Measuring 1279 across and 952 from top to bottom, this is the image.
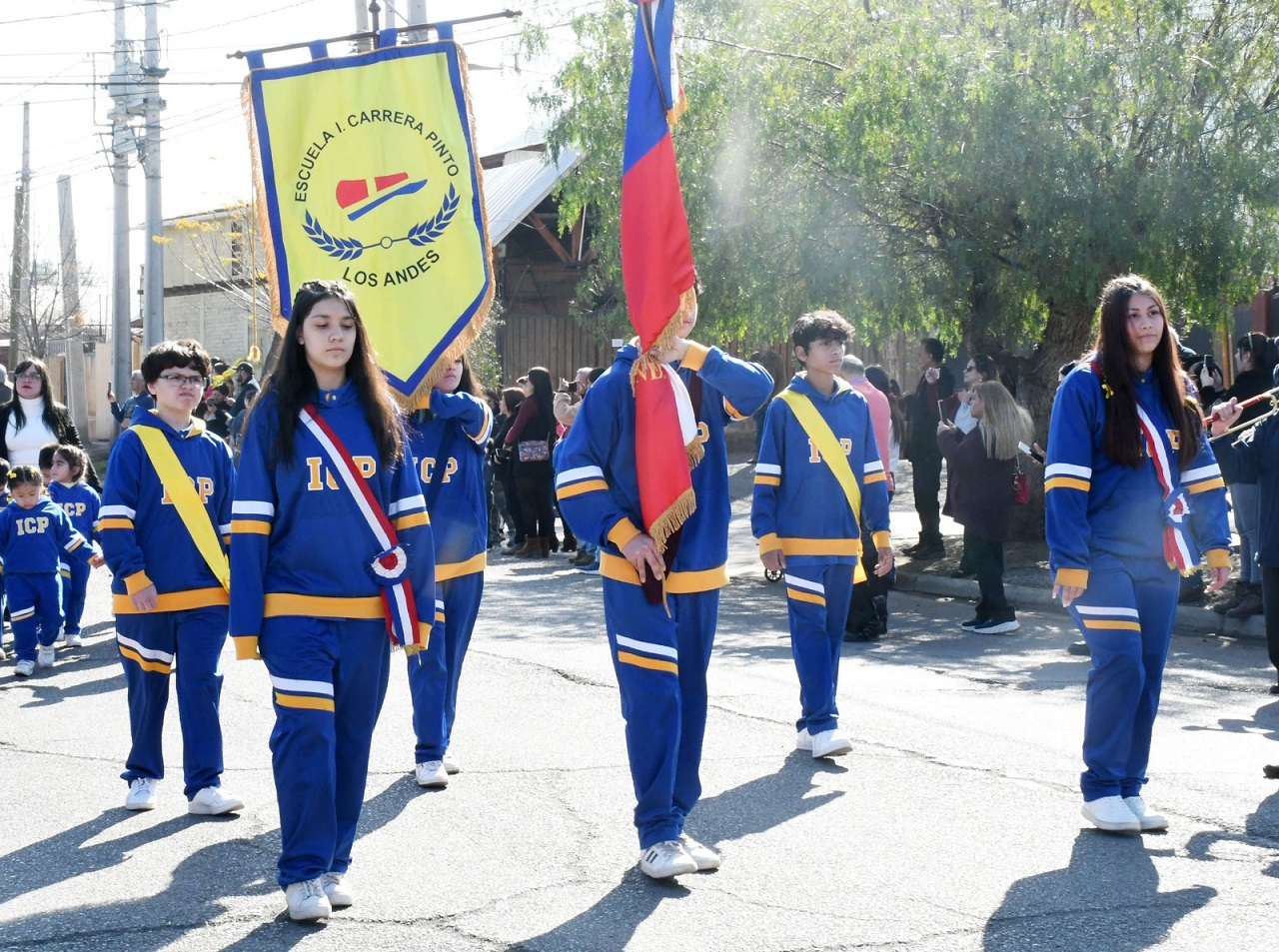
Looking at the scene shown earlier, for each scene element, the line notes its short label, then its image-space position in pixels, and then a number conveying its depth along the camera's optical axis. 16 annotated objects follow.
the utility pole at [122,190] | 27.92
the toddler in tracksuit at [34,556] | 10.47
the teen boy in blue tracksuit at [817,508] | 7.22
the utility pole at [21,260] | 41.62
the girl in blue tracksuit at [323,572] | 4.77
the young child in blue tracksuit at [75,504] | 11.27
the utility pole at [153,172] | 27.33
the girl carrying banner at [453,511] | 6.98
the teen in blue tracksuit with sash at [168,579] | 6.25
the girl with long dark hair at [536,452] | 16.86
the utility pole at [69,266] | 46.03
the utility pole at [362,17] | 19.06
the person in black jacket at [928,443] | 14.82
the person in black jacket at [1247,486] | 10.68
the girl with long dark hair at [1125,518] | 5.68
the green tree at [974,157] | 13.52
